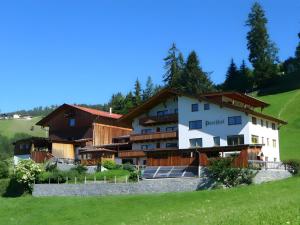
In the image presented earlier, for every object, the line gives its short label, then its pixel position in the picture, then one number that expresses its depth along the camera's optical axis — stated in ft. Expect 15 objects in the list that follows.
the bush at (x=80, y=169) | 189.41
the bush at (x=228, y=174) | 143.13
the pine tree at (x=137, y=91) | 409.69
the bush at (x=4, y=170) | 206.82
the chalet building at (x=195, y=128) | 177.99
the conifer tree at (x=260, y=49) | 393.29
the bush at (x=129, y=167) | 193.63
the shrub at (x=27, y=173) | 181.27
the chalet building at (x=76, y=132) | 254.88
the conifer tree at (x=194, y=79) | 367.25
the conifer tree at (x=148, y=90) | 424.05
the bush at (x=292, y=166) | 167.12
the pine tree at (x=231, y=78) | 398.01
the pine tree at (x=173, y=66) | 392.88
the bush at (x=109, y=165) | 205.05
